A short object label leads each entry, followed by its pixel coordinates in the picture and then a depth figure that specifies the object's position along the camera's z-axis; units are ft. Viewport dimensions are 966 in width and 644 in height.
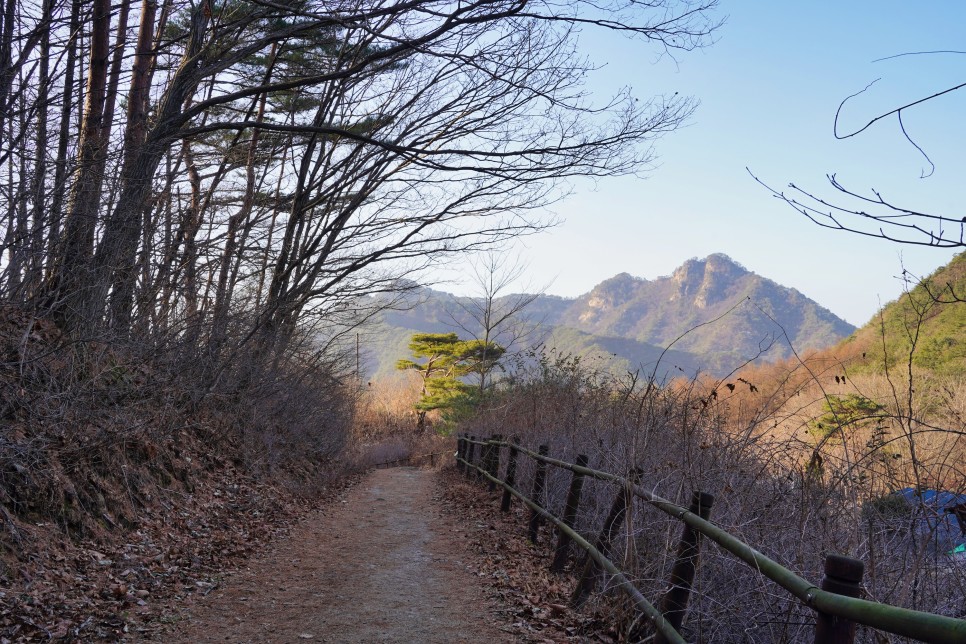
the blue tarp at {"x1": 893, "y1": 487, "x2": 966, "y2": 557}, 11.54
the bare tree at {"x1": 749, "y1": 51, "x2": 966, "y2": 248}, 6.52
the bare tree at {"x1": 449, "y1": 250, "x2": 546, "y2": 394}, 116.16
